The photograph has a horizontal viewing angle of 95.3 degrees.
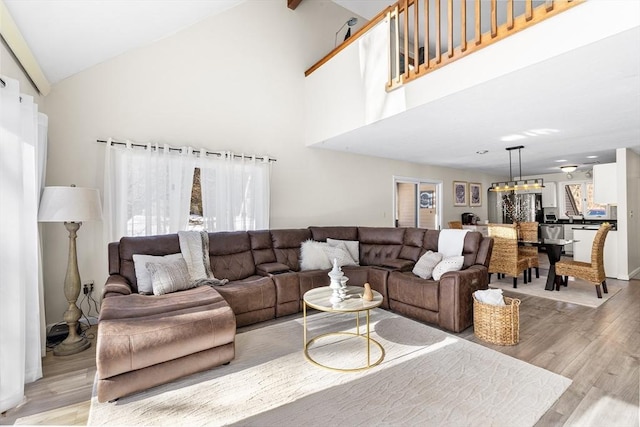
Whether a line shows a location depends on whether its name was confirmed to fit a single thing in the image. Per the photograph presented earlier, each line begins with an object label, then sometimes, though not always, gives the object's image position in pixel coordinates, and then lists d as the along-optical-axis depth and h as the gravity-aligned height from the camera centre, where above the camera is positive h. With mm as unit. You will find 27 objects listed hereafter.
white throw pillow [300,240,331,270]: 3845 -570
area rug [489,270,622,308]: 3812 -1173
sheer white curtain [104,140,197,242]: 3191 +335
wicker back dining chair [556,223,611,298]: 3930 -801
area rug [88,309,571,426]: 1717 -1186
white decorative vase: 2406 -620
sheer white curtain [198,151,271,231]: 3816 +339
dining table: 4281 -723
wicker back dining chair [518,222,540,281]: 4869 -451
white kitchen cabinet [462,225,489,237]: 7092 -382
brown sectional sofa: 1889 -727
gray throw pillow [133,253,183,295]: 2799 -507
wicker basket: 2592 -1006
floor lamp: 2449 +19
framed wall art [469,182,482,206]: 7862 +494
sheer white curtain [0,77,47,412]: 1784 -187
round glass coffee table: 2217 -718
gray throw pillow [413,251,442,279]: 3389 -613
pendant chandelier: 4718 +421
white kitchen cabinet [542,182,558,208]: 7914 +418
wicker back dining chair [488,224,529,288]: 4344 -647
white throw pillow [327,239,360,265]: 4219 -471
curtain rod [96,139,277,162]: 3254 +850
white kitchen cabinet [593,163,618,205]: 5117 +456
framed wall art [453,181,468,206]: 7441 +494
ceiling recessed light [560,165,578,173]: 5668 +818
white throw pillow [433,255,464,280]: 3186 -588
